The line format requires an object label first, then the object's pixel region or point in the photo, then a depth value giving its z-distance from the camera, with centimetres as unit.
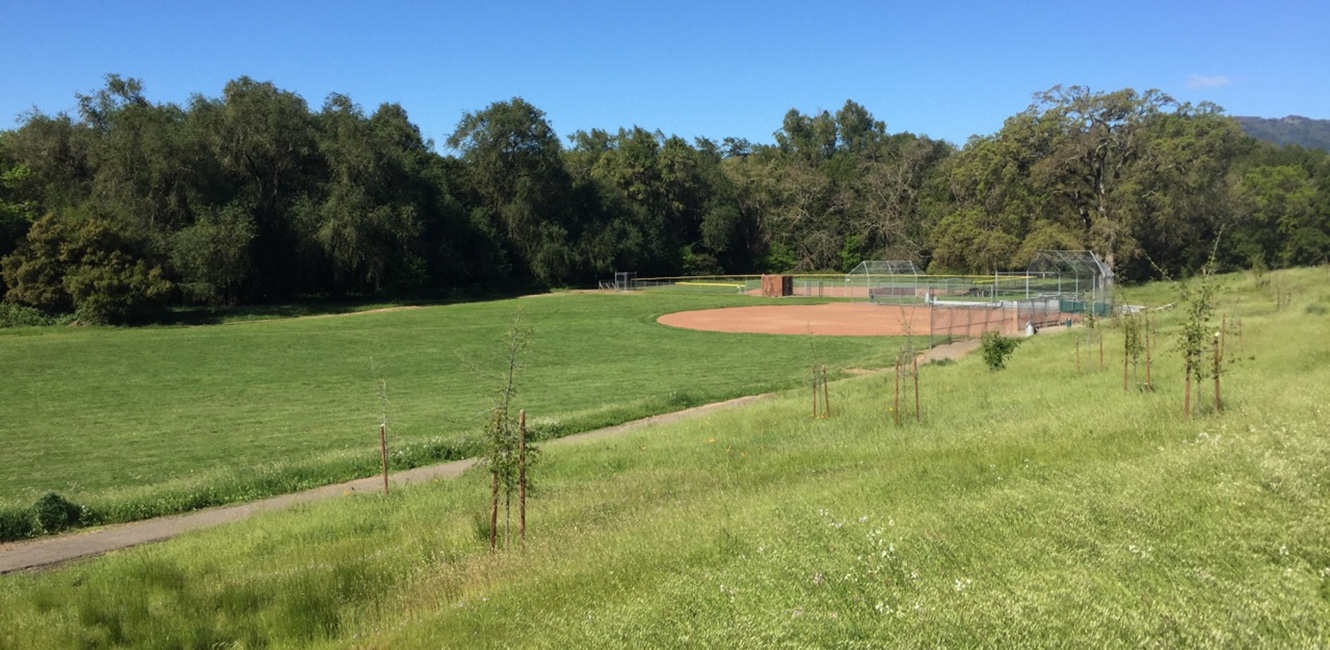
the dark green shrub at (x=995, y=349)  1912
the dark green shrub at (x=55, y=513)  1134
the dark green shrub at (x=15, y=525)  1102
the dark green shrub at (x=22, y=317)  4747
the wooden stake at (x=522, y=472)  737
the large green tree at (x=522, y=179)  8281
